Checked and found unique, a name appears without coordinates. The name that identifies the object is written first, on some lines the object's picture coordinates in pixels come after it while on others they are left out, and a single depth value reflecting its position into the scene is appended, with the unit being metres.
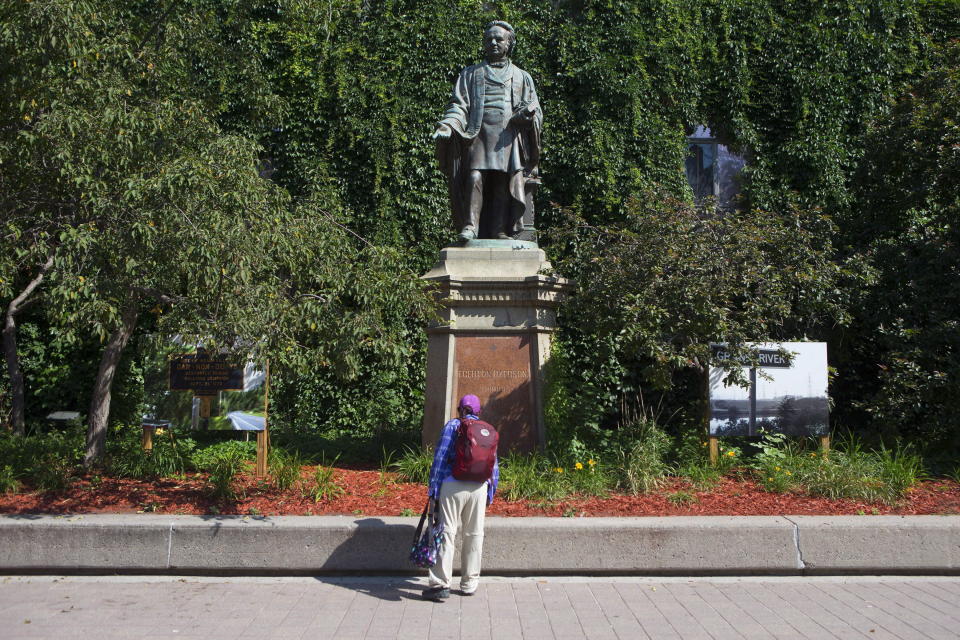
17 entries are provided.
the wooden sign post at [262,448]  8.38
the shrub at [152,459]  8.14
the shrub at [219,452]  9.18
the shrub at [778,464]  7.65
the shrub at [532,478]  7.24
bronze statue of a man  9.05
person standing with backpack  5.53
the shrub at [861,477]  7.36
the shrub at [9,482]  7.41
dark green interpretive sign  9.62
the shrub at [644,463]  7.57
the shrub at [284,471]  7.45
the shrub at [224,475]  7.18
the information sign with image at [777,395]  8.58
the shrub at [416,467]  8.05
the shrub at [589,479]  7.38
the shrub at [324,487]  7.24
